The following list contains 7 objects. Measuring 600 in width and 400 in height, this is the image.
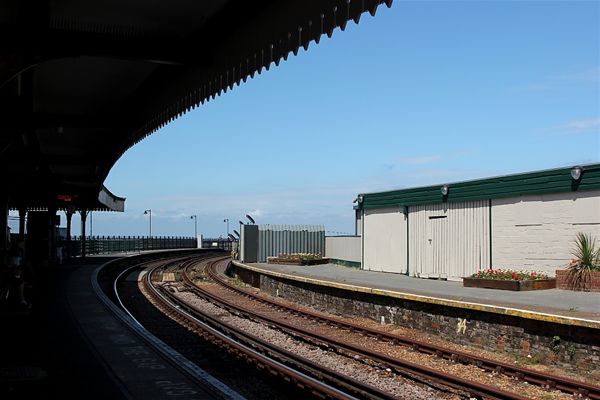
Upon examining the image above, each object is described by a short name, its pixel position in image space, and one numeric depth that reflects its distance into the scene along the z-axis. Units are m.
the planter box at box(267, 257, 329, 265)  29.55
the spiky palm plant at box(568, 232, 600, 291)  16.23
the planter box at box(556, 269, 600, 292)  16.05
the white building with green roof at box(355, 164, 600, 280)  17.22
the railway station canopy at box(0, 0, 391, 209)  8.12
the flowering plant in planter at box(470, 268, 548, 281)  17.09
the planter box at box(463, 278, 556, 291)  16.69
